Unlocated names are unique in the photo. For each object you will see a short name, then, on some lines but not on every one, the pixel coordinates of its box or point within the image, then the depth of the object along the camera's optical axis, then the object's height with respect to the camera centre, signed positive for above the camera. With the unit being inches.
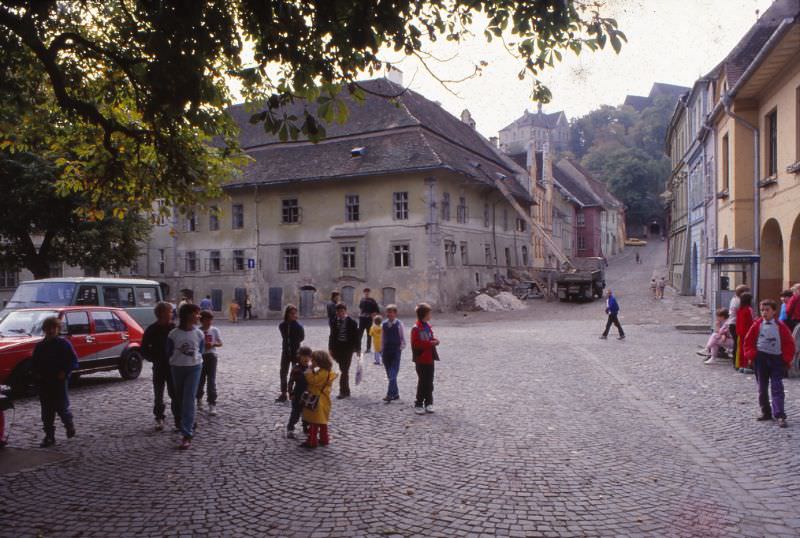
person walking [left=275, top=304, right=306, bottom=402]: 391.5 -38.0
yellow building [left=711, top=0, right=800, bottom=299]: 700.7 +149.4
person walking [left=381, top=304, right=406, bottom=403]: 398.3 -49.4
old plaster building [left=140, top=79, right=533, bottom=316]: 1359.5 +107.8
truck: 1419.8 -37.4
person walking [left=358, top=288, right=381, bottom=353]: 630.7 -40.1
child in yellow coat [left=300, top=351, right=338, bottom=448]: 290.3 -56.1
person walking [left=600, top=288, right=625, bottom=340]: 786.8 -53.8
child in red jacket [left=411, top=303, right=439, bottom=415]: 363.6 -51.2
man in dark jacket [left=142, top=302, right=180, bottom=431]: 332.2 -39.7
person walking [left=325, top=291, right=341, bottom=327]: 438.1 -27.1
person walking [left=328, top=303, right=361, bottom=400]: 410.3 -44.9
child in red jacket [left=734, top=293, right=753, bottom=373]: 463.2 -35.2
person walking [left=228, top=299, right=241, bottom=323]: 1348.4 -81.4
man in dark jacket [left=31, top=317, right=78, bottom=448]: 305.6 -47.1
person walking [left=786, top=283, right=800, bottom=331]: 486.7 -34.4
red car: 420.5 -47.0
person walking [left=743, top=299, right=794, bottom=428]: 326.3 -45.1
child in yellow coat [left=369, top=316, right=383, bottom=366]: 582.6 -59.9
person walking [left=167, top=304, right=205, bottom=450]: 294.2 -41.8
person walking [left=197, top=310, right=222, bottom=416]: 375.6 -50.8
